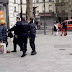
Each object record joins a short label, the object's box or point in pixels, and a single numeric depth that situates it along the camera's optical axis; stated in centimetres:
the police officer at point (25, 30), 1075
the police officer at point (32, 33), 1130
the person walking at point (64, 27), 2414
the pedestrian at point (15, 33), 1097
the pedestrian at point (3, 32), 1130
